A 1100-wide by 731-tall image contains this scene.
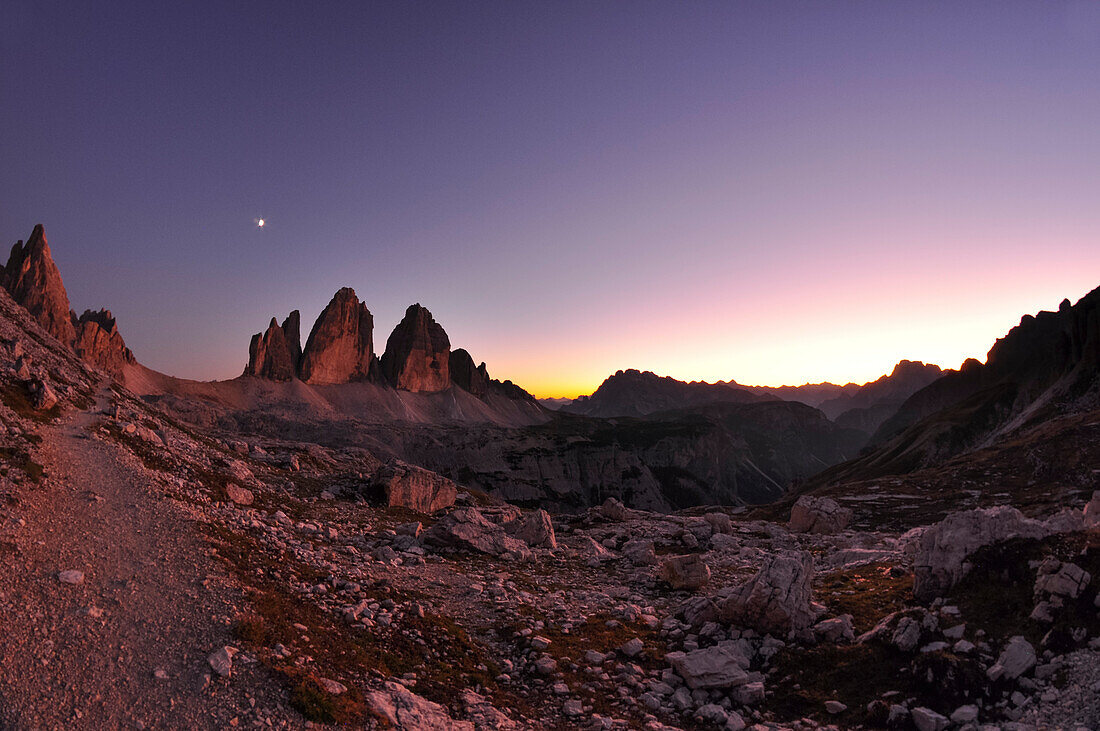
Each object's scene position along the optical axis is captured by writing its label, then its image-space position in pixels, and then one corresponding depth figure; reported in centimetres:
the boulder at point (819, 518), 5369
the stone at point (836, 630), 1773
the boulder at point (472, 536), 3056
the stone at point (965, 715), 1217
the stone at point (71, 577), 1367
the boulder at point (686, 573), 2705
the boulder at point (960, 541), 1855
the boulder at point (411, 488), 4356
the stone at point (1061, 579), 1461
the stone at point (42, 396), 3045
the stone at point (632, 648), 1773
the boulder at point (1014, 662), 1316
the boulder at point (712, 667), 1552
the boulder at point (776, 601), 1862
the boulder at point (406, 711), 1130
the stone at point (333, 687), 1133
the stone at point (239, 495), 2945
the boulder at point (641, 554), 3284
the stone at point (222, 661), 1111
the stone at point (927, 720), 1221
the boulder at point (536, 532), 3641
